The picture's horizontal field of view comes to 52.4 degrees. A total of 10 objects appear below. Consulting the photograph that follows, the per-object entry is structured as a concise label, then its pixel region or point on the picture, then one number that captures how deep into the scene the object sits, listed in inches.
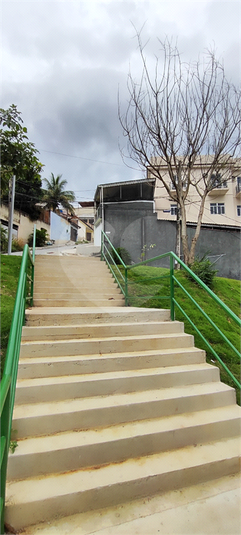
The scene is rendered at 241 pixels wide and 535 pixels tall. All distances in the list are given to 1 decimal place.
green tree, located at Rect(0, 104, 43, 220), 146.6
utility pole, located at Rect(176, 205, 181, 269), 446.4
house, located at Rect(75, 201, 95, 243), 961.1
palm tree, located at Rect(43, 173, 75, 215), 1031.0
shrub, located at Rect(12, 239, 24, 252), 711.0
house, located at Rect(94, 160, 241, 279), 547.8
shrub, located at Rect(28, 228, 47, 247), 773.7
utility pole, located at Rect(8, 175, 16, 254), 428.3
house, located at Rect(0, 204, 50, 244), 805.2
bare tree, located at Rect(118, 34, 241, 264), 273.6
